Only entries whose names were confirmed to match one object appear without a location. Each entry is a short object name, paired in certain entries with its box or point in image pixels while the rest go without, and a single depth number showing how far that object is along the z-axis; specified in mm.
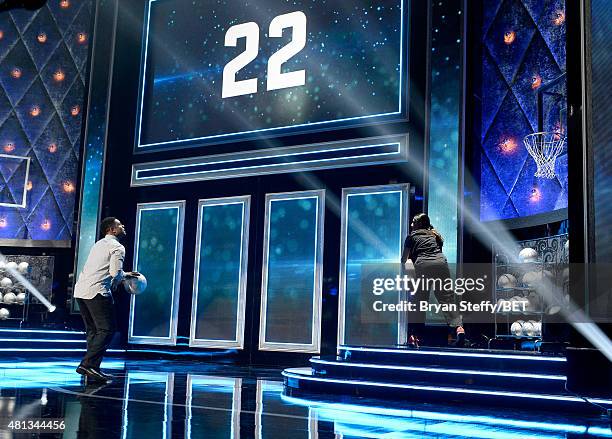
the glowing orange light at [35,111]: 10883
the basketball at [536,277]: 6773
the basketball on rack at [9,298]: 10000
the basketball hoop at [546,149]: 6961
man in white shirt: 5332
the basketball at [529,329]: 6809
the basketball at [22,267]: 10234
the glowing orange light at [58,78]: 10922
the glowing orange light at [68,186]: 10742
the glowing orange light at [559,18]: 7230
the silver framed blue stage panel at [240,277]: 8953
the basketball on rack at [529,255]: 6996
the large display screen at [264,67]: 8500
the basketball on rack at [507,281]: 7168
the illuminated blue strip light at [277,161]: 8250
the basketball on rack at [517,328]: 6879
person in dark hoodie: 6348
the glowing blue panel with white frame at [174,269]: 9508
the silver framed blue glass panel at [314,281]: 8359
